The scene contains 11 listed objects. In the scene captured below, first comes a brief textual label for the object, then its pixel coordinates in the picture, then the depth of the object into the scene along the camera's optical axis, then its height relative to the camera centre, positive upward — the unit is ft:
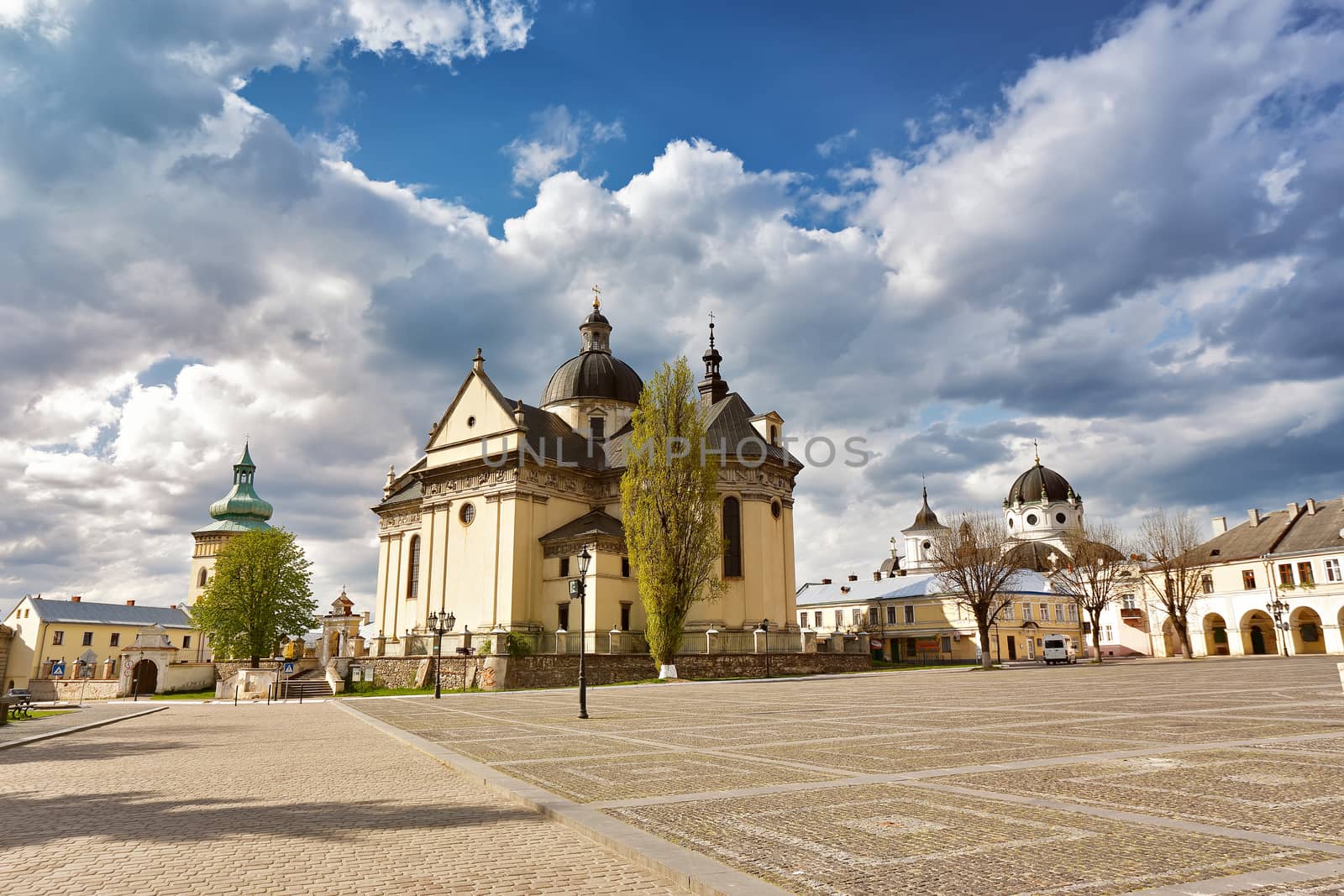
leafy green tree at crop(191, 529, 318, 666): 177.68 +6.51
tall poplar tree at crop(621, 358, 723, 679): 137.49 +19.35
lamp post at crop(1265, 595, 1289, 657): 197.77 +0.58
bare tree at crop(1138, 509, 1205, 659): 193.36 +11.33
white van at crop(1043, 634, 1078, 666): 198.18 -7.46
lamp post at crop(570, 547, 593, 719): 68.44 +3.72
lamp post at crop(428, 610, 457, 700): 116.09 +0.77
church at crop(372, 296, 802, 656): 156.87 +19.14
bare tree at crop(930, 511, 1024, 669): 172.24 +12.02
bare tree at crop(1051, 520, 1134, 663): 187.01 +11.56
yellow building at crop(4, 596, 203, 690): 279.69 +0.16
